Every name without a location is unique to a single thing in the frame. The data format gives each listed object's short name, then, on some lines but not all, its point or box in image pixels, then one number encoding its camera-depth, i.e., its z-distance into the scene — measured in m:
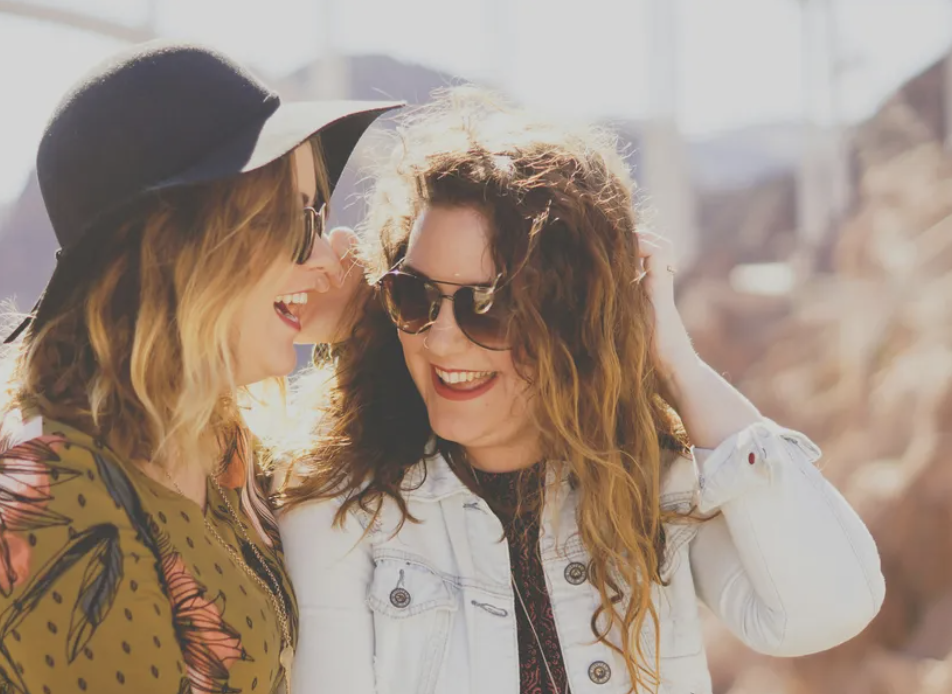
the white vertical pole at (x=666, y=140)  12.78
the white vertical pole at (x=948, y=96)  14.31
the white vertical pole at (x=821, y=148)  14.76
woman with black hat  1.54
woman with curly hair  2.13
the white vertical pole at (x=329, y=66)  7.14
